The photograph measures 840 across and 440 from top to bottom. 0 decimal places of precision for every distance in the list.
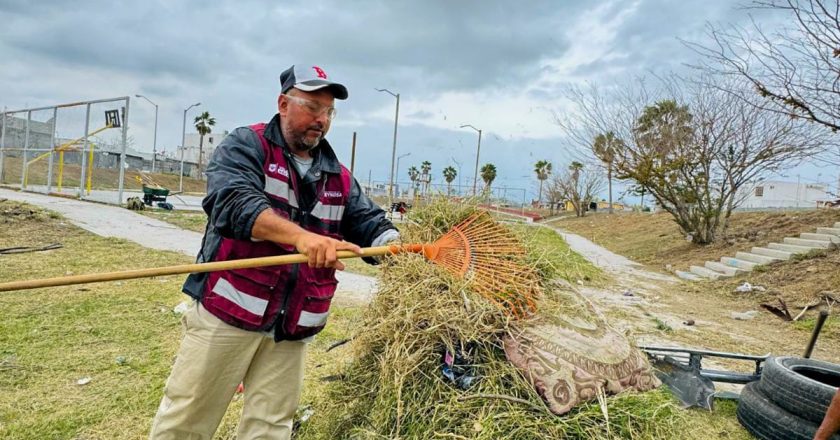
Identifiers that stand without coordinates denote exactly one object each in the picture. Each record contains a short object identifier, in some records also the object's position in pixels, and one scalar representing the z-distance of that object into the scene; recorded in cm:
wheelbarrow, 1778
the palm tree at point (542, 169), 5030
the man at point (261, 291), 197
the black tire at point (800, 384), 303
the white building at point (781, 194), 3578
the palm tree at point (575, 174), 3878
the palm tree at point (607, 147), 1628
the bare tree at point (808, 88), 897
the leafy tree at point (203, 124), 5022
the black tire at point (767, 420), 309
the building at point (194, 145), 6168
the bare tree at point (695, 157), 1402
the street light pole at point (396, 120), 2625
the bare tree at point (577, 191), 3938
